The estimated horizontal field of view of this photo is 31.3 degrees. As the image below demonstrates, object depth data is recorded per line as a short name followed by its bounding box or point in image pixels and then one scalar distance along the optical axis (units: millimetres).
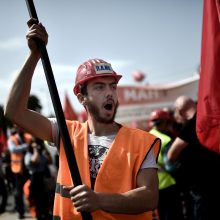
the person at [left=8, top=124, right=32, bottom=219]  8250
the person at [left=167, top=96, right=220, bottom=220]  4098
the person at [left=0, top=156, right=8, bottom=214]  8984
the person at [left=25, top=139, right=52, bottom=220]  7520
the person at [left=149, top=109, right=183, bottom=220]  5328
